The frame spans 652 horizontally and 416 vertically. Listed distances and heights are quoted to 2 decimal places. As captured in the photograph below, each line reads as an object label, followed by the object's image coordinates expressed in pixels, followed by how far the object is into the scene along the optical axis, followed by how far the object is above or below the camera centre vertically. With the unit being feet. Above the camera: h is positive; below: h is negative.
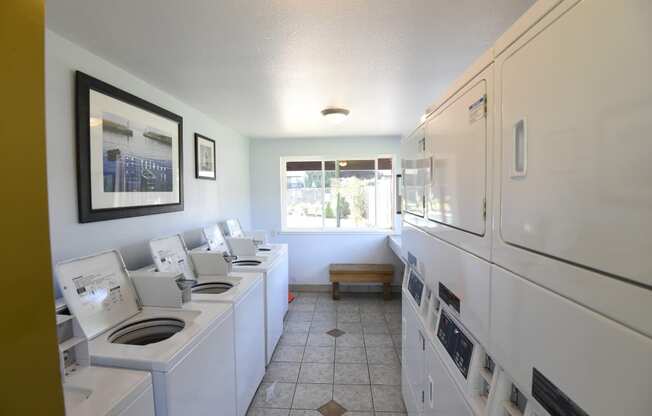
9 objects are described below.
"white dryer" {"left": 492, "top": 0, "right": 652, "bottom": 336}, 1.44 +0.27
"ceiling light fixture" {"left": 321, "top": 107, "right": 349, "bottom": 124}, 9.81 +2.94
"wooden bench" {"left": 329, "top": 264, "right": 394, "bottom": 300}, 14.21 -3.73
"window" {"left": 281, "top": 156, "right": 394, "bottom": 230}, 15.58 +0.30
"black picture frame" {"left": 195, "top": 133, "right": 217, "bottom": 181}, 9.82 +1.45
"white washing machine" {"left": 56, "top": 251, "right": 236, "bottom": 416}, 3.94 -2.16
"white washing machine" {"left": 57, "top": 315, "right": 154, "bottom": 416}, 3.13 -2.21
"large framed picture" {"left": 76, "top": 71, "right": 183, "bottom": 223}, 5.61 +1.04
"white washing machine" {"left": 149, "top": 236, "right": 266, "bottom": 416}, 6.34 -2.50
